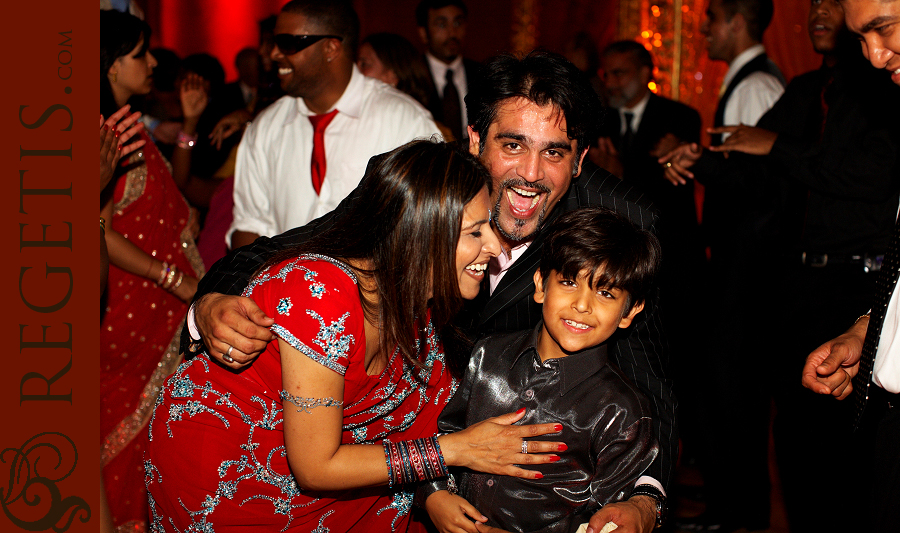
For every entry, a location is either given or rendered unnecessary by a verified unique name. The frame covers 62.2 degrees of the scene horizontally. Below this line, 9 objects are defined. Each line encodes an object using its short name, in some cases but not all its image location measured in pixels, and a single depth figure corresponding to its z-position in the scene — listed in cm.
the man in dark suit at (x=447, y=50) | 497
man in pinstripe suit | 190
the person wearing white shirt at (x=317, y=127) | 316
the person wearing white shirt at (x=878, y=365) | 157
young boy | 160
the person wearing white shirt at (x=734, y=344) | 299
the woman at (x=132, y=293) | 274
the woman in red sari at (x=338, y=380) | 150
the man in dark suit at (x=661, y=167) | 336
